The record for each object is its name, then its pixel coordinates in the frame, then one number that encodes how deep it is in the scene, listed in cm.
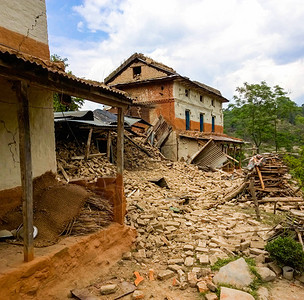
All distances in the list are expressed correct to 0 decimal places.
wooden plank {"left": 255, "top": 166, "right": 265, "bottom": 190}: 1083
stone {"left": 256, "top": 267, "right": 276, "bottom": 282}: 468
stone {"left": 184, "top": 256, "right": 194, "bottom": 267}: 521
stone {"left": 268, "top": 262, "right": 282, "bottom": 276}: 493
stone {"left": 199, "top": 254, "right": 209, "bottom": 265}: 520
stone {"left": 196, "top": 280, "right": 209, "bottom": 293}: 433
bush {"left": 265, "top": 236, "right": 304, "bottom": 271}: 479
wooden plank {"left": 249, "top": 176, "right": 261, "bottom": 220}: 843
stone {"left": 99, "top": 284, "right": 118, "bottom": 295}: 425
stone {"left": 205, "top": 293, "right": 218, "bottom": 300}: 407
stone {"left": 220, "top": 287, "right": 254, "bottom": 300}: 402
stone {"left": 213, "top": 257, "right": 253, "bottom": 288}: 449
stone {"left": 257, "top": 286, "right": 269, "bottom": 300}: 418
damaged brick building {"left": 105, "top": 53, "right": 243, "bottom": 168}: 1922
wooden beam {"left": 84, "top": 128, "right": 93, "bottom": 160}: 1138
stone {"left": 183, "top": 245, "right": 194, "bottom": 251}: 581
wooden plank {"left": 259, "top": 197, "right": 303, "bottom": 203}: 861
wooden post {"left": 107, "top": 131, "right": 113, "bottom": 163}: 1281
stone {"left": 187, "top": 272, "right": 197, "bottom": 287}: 453
